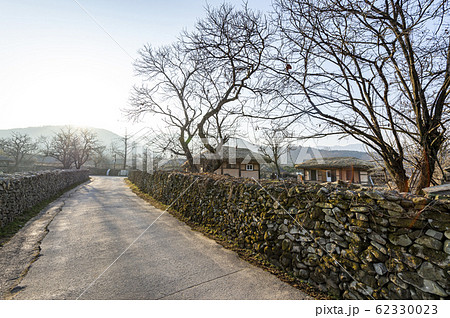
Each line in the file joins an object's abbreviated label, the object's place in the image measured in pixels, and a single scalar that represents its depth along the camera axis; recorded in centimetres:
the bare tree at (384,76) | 320
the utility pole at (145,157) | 2005
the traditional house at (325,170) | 2272
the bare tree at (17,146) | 3250
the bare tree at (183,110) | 1391
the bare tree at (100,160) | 5288
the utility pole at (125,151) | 4992
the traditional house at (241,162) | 2191
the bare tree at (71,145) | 3169
